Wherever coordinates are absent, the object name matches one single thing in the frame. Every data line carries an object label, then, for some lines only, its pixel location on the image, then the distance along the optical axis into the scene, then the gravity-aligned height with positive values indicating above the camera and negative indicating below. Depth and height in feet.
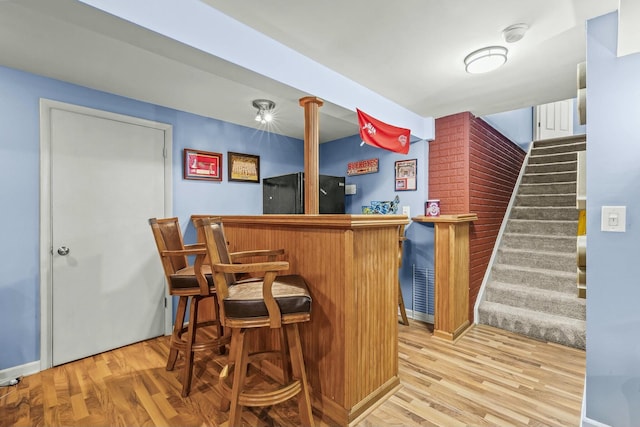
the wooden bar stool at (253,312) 4.82 -1.66
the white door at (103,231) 8.38 -0.60
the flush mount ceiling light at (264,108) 9.99 +3.65
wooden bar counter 5.73 -1.89
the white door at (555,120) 18.60 +5.87
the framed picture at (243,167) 12.15 +1.92
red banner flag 9.07 +2.58
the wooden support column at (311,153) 8.01 +1.66
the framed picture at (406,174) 11.82 +1.57
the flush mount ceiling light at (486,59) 6.92 +3.68
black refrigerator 10.80 +0.74
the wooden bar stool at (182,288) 6.79 -1.75
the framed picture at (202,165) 10.84 +1.79
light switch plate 4.96 -0.09
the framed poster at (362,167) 13.23 +2.12
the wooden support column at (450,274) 9.74 -2.05
